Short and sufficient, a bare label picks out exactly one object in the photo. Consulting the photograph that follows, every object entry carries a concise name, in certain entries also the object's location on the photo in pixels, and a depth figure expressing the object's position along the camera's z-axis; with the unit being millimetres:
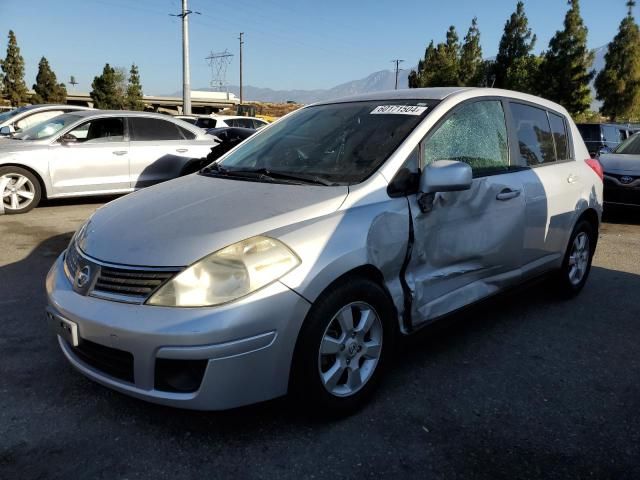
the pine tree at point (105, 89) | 57469
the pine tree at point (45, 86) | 57719
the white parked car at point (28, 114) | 10971
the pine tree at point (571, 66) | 27875
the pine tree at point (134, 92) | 62875
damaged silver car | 2270
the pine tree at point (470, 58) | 37969
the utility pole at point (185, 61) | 25750
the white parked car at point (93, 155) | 7715
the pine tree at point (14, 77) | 52344
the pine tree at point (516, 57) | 30281
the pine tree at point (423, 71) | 44469
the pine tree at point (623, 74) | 29984
